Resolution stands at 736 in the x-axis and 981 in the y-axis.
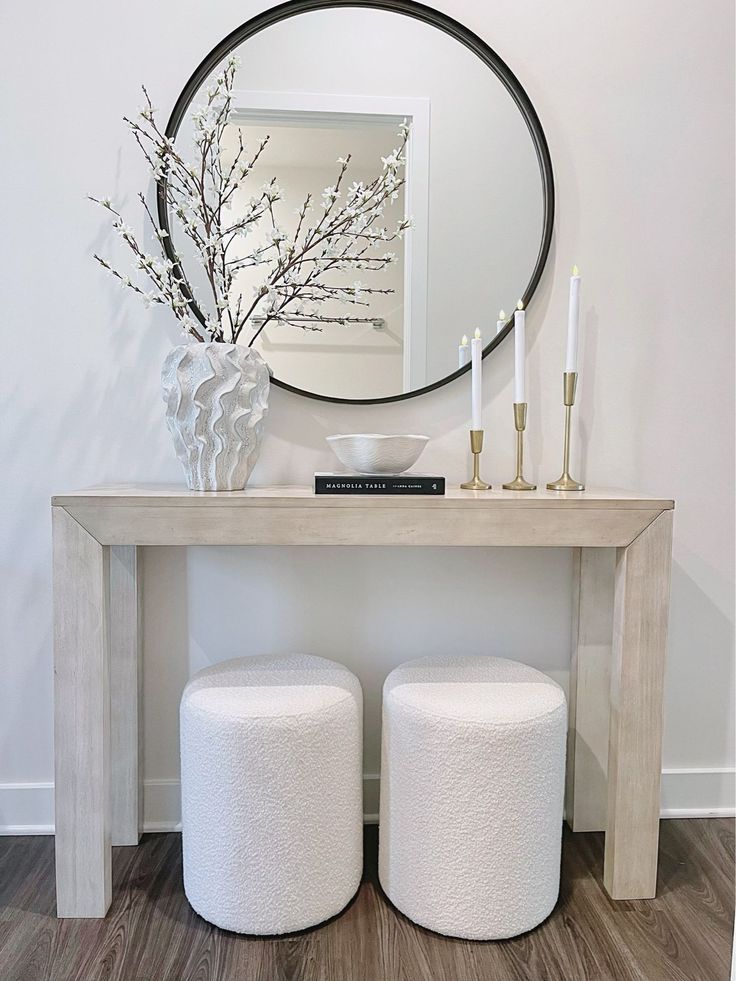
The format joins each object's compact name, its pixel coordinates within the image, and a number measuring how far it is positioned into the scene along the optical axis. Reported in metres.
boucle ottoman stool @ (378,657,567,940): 1.32
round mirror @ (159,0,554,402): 1.68
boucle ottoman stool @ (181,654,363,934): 1.32
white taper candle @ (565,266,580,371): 1.58
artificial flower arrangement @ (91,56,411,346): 1.51
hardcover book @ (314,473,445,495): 1.44
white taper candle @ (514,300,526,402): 1.61
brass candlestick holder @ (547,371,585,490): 1.63
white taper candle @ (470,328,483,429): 1.61
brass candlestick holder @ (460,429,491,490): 1.65
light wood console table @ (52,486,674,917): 1.38
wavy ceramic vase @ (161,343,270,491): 1.42
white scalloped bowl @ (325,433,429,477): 1.49
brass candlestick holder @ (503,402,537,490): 1.65
